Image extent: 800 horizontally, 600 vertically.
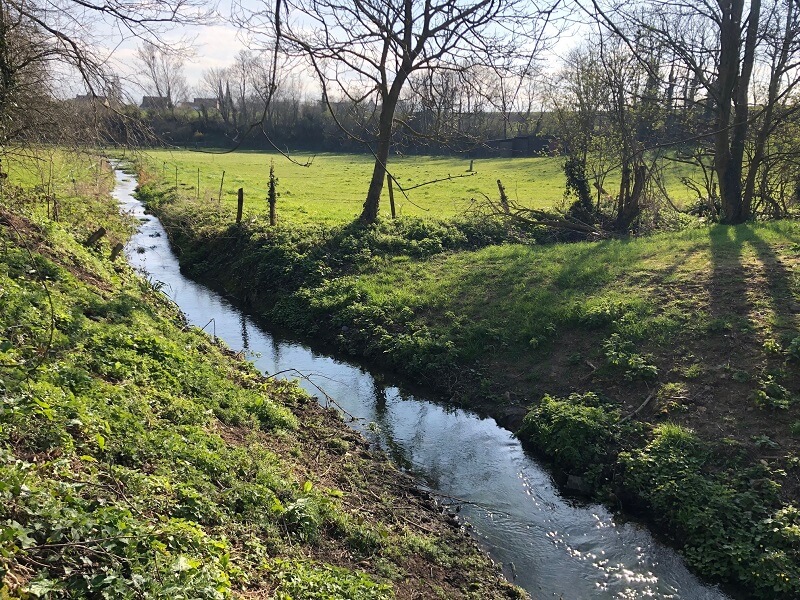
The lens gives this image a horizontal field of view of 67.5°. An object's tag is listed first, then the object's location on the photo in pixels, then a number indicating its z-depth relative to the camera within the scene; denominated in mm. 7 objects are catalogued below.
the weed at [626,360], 10688
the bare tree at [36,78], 7996
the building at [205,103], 79038
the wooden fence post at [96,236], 14289
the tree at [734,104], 16438
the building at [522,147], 57781
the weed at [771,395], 9156
